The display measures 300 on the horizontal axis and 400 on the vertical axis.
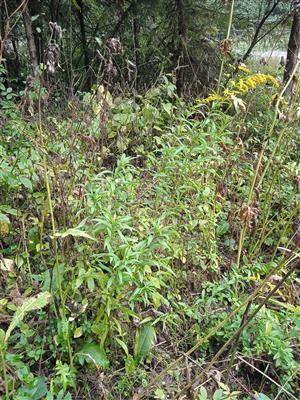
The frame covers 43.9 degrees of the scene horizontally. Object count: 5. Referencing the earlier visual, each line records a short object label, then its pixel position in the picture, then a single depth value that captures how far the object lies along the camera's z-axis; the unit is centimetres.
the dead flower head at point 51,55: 176
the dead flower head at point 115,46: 198
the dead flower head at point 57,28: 183
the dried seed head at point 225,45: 257
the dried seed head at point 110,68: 203
